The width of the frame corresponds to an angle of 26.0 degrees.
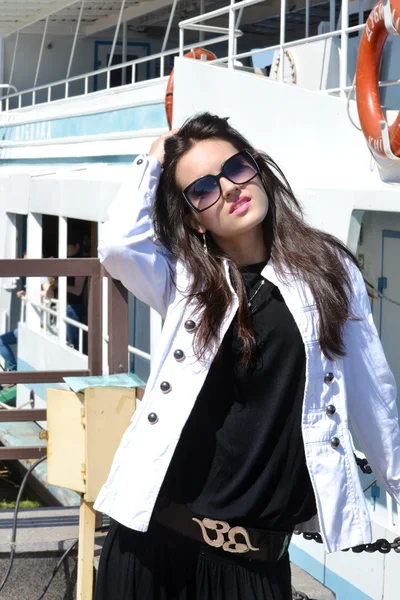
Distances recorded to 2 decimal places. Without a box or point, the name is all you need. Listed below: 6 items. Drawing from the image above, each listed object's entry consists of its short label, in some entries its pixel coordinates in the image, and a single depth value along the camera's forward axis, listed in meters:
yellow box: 2.95
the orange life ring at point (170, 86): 8.65
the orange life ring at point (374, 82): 4.66
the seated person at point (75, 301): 9.88
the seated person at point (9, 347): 11.84
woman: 1.79
